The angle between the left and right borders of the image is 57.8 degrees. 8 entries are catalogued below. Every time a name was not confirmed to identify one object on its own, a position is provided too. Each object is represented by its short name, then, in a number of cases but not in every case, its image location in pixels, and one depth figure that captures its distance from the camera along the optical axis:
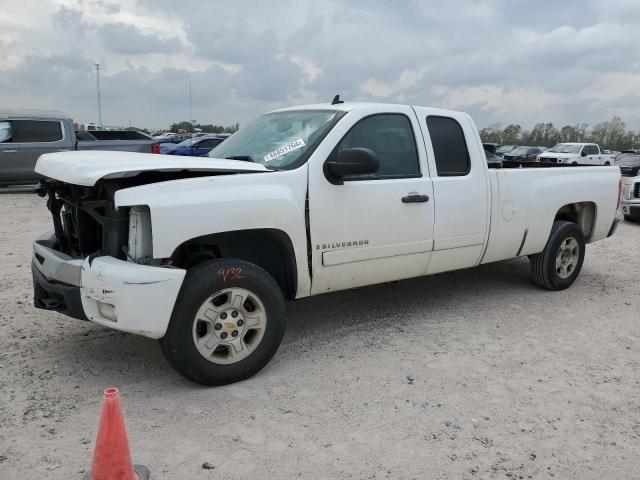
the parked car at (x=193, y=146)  22.38
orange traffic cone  2.52
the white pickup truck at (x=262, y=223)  3.37
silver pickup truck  13.27
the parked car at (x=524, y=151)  34.99
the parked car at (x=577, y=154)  27.14
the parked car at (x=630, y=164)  25.83
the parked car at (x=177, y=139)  34.01
